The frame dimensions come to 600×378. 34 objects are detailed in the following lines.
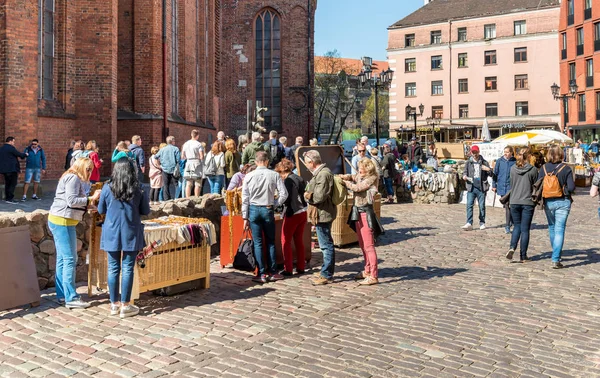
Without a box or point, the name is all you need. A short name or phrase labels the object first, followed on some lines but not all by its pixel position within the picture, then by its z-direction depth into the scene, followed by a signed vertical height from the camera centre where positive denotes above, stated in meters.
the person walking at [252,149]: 13.54 +1.22
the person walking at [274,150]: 15.56 +1.39
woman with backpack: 9.65 +0.08
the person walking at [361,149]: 13.08 +1.14
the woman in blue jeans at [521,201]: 10.03 -0.01
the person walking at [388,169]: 18.88 +1.02
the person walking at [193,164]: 14.50 +0.97
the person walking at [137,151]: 14.66 +1.33
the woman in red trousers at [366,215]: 8.49 -0.17
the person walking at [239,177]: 10.69 +0.49
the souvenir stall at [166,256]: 7.34 -0.63
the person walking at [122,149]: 12.84 +1.21
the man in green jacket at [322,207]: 8.42 -0.05
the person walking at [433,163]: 22.32 +1.44
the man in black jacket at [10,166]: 16.05 +1.09
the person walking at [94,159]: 14.38 +1.12
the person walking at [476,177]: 13.55 +0.53
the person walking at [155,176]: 14.56 +0.71
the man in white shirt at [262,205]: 8.48 -0.01
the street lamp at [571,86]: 35.25 +6.52
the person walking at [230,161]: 14.25 +1.03
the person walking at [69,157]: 18.27 +1.50
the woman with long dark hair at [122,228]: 6.80 -0.24
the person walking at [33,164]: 16.81 +1.19
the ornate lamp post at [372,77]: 24.41 +5.14
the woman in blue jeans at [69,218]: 7.18 -0.13
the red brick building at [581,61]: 50.91 +11.97
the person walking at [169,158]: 14.75 +1.14
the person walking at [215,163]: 14.05 +0.95
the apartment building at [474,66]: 58.44 +13.46
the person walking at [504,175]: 13.20 +0.56
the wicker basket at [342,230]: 11.39 -0.50
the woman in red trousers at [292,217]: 8.96 -0.20
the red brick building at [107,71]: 17.50 +4.75
